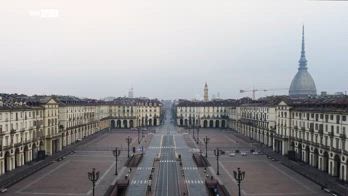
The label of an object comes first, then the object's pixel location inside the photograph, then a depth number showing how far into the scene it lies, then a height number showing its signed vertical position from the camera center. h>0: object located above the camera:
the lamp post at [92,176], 55.51 -9.22
